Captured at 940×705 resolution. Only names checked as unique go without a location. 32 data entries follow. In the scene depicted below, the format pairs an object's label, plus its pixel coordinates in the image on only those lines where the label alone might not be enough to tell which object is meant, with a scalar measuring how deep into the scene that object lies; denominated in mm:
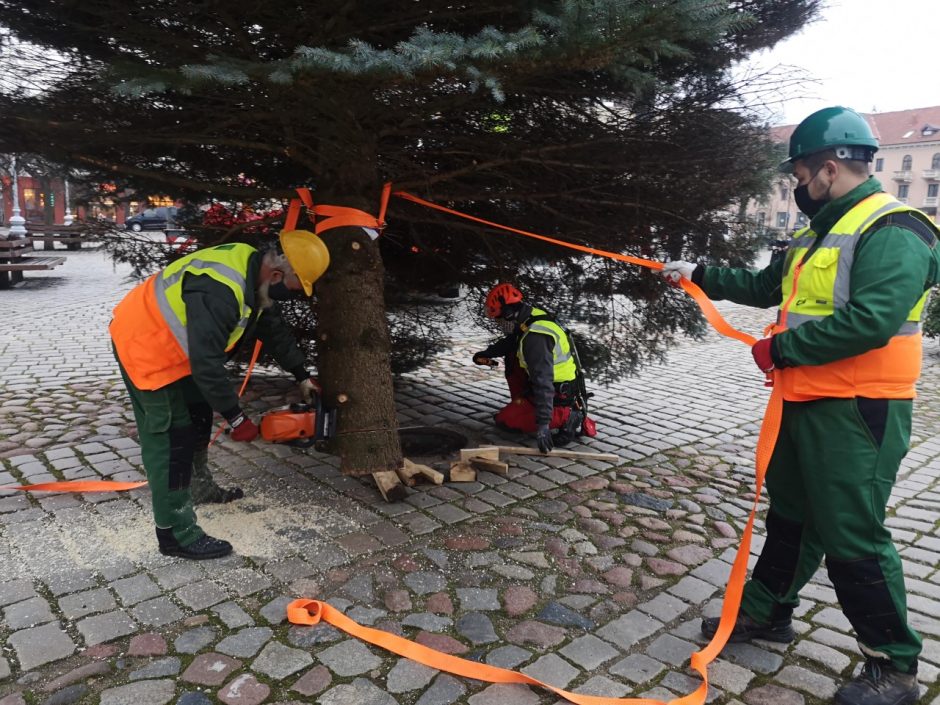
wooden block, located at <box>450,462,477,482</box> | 4785
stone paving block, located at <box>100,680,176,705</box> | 2574
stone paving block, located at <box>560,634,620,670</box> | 2910
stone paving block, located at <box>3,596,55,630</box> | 3011
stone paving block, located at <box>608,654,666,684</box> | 2834
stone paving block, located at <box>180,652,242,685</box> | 2703
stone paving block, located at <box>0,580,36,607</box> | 3180
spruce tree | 2877
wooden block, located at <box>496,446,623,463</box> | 5391
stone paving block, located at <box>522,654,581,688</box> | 2783
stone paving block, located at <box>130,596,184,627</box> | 3066
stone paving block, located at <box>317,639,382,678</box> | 2795
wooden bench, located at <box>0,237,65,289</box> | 14743
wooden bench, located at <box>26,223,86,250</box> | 22891
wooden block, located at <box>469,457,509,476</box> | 4980
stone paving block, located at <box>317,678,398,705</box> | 2613
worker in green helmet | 2498
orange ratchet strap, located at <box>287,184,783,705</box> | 2697
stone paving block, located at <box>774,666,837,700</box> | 2762
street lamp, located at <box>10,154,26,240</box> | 23694
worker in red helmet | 5129
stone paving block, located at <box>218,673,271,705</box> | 2596
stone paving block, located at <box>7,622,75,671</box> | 2779
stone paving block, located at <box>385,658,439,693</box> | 2705
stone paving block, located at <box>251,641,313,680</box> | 2762
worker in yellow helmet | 3387
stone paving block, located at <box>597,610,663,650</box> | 3082
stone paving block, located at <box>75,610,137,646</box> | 2932
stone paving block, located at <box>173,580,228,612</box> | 3209
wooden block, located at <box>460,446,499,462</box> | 4968
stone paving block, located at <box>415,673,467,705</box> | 2639
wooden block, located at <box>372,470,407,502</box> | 4359
